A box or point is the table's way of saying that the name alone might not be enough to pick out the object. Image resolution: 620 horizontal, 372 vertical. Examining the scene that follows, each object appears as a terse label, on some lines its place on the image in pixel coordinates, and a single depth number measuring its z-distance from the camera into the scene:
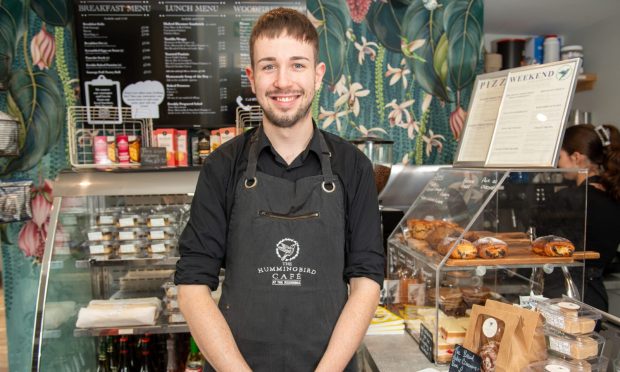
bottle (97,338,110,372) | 2.63
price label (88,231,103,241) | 2.28
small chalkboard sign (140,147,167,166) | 2.57
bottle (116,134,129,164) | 2.86
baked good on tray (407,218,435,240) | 2.08
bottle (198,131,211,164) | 2.86
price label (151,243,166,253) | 2.34
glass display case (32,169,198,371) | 2.14
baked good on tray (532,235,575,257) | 1.78
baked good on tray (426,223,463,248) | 1.87
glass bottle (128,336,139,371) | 2.66
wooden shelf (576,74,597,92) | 3.87
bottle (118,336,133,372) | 2.63
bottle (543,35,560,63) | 3.89
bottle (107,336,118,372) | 2.63
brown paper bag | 1.48
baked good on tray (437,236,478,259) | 1.73
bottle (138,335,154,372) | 2.65
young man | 1.38
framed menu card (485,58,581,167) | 1.85
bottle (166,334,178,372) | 2.56
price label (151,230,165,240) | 2.34
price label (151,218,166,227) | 2.36
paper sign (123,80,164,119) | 3.03
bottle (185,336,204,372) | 2.38
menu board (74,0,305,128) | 2.98
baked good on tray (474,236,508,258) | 1.75
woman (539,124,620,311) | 2.71
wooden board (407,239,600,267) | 1.72
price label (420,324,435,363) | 1.75
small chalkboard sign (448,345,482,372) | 1.56
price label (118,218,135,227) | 2.33
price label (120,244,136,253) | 2.31
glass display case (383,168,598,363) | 1.75
